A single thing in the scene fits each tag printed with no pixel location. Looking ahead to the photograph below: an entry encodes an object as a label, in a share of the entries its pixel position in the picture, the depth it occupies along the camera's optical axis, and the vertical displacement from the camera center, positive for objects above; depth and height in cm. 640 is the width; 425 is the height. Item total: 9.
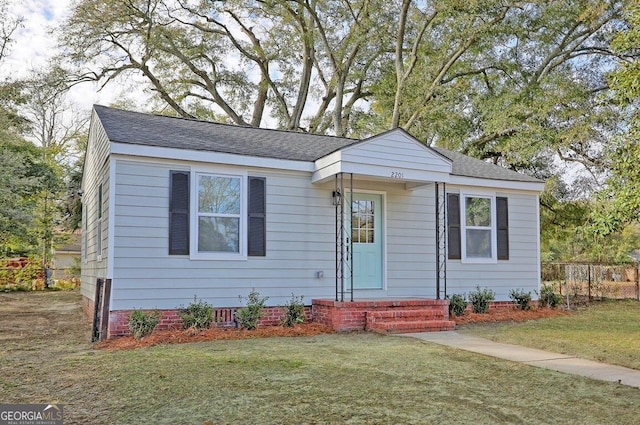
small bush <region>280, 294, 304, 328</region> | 863 -112
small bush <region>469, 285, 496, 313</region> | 1040 -104
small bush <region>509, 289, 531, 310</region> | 1103 -110
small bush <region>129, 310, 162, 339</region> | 734 -109
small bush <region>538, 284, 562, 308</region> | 1149 -112
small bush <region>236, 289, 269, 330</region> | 818 -108
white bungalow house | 806 +48
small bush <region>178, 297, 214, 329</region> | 790 -105
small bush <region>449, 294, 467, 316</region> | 985 -110
